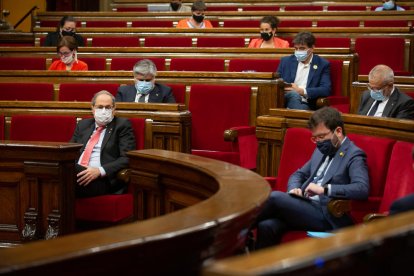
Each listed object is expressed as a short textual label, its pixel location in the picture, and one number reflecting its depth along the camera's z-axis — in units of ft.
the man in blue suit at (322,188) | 17.38
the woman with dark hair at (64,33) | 37.78
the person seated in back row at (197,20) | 39.55
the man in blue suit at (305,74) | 29.07
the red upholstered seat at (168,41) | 37.22
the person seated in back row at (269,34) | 34.63
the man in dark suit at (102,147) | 22.25
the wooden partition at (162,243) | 7.98
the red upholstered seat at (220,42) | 36.73
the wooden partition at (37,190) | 20.49
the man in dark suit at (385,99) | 22.43
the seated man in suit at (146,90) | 26.96
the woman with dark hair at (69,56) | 31.83
